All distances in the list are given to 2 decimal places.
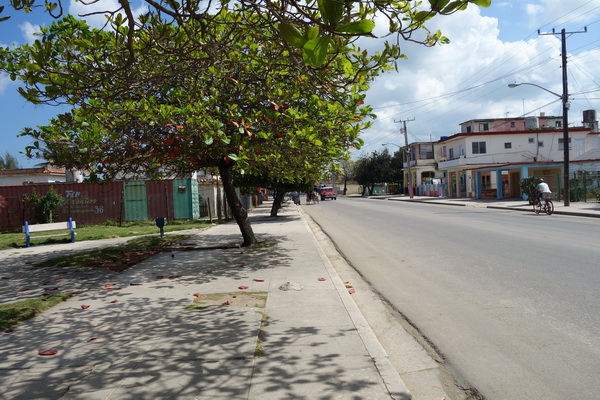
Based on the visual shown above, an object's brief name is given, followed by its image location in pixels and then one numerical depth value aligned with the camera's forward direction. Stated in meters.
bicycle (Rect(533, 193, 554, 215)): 21.36
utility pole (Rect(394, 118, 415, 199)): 53.09
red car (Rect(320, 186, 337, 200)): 60.09
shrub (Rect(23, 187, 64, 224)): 22.44
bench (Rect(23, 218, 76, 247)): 14.67
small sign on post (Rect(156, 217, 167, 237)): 14.64
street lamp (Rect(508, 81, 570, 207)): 24.94
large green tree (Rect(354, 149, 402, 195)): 74.31
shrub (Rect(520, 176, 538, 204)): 29.06
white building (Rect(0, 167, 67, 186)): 36.31
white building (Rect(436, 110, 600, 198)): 47.31
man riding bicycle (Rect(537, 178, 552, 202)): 21.45
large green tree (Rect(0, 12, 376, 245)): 6.39
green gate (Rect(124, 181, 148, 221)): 24.00
